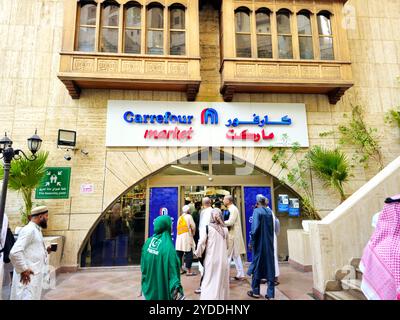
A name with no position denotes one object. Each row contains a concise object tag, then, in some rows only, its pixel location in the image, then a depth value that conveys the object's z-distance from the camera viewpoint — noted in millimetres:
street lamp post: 4371
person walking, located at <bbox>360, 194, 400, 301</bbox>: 2637
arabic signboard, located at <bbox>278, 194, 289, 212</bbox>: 8625
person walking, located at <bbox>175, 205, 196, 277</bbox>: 6508
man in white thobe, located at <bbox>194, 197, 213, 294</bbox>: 5729
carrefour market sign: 8281
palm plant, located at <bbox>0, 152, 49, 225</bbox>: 6665
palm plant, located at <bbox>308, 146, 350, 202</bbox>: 7922
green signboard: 7648
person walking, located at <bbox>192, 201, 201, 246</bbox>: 7496
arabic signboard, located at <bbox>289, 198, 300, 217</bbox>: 8609
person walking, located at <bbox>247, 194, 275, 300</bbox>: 4707
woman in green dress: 2906
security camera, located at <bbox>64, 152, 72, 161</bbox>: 7807
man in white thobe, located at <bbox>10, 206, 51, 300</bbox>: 3361
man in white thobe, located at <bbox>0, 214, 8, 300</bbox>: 4051
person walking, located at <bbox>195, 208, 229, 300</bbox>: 3943
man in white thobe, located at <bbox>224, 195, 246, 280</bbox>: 6035
